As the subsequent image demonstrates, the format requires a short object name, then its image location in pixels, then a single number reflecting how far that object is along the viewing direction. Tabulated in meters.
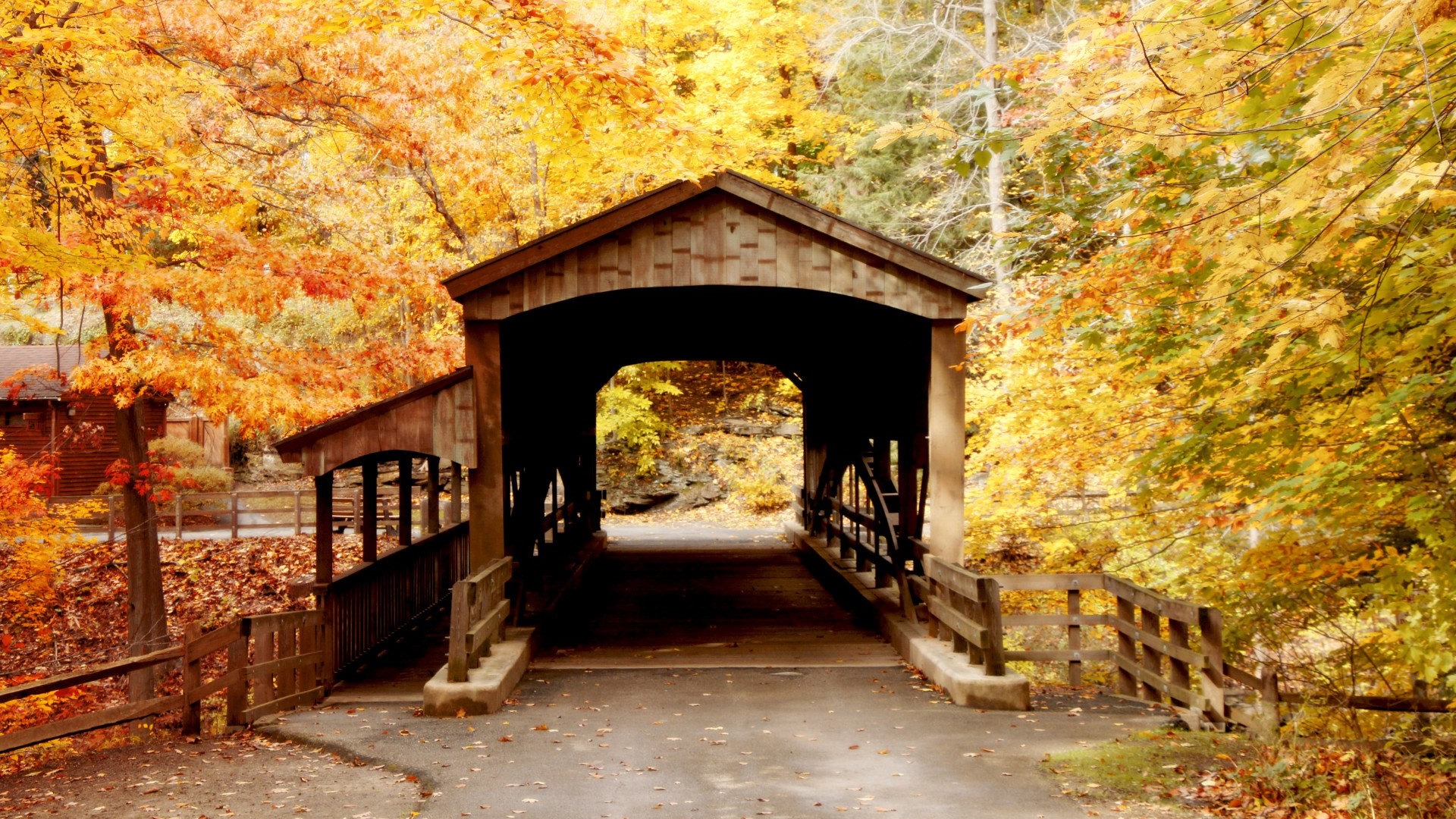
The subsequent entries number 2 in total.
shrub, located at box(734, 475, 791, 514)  24.47
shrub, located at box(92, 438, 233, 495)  22.14
